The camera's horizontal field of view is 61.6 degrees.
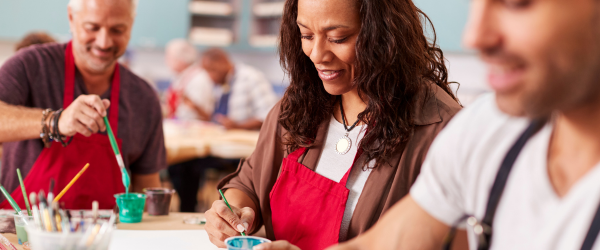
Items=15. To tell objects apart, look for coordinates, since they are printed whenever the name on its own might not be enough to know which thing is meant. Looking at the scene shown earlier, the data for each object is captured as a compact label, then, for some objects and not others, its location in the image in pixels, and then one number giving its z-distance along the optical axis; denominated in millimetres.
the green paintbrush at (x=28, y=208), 1358
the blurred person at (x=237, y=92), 4918
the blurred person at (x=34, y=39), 2851
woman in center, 1366
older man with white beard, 1689
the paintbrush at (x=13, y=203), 1332
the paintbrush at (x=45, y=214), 922
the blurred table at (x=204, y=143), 3732
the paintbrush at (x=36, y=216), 926
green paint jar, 1608
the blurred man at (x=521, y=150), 661
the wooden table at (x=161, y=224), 1585
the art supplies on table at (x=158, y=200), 1714
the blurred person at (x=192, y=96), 5086
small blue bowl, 1148
